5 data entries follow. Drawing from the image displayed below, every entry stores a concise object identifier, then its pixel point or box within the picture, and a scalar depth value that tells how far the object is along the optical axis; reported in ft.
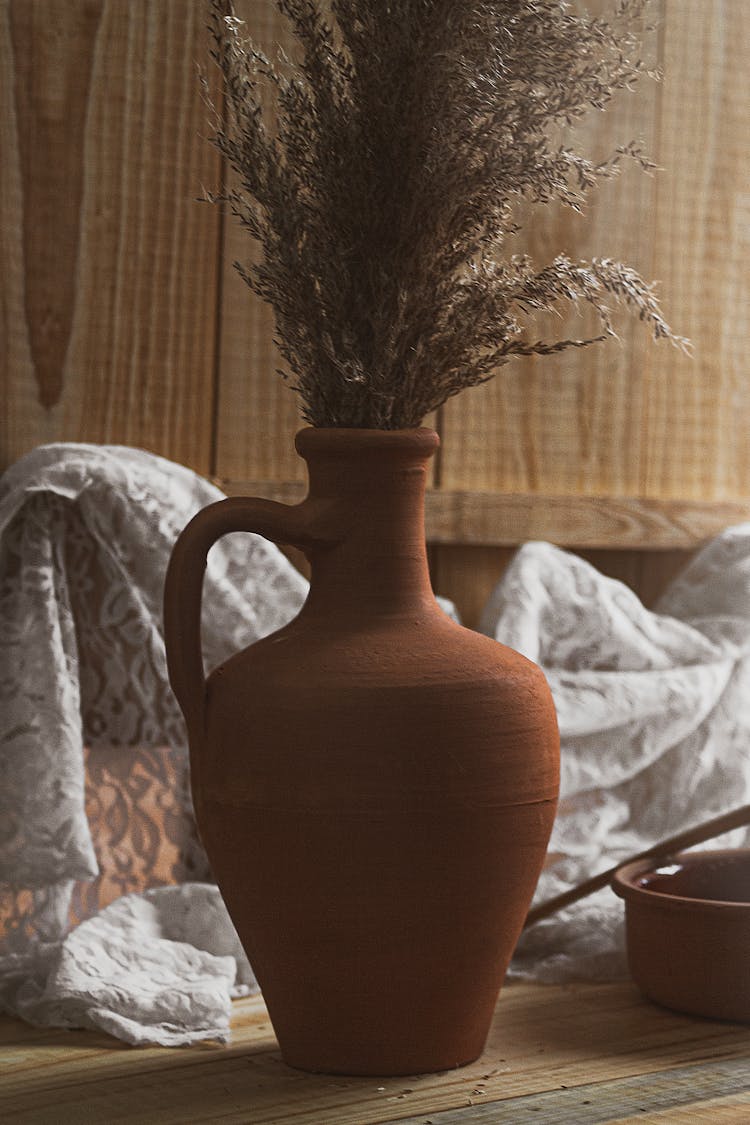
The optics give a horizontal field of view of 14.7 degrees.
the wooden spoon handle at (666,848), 4.46
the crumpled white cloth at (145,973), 4.27
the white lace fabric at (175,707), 4.43
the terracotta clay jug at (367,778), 3.96
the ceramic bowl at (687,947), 4.28
